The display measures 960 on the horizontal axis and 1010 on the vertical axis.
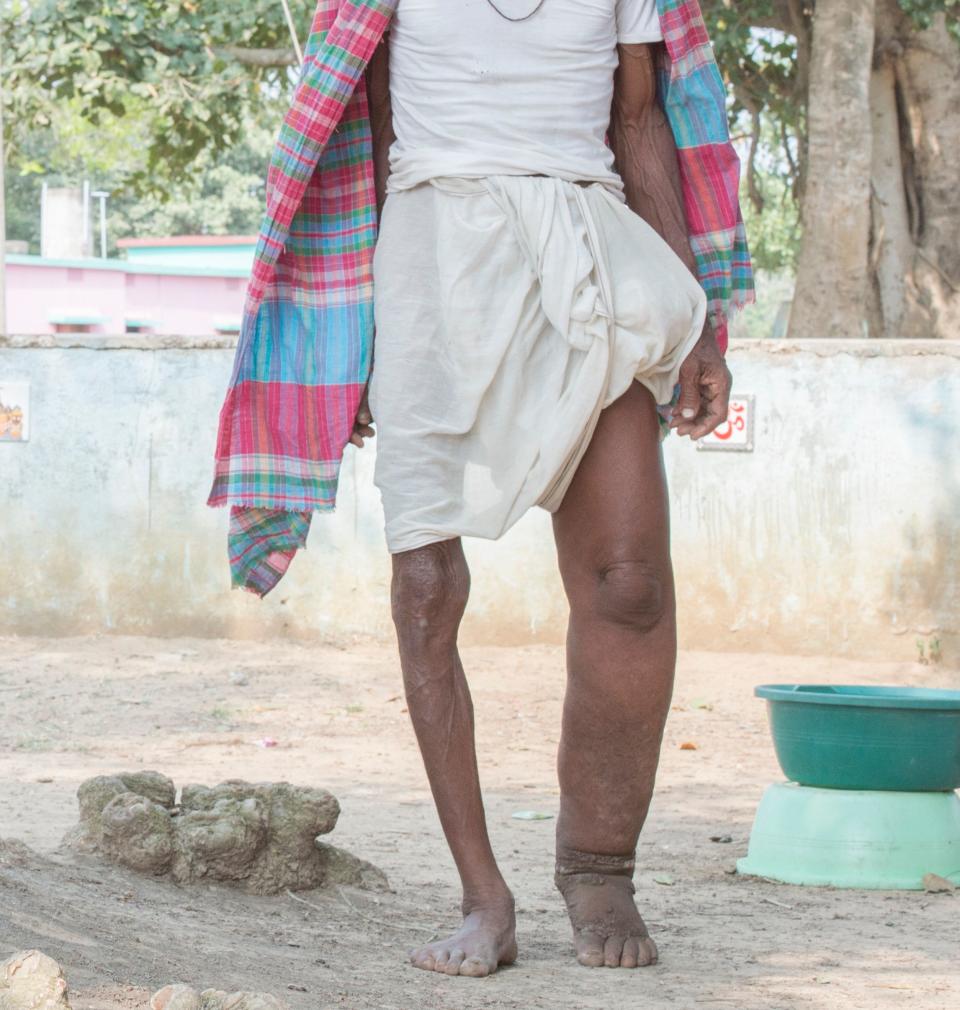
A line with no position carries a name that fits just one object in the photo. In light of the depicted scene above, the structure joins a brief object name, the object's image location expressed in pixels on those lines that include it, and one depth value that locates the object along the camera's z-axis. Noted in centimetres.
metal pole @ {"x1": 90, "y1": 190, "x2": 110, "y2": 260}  3946
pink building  2927
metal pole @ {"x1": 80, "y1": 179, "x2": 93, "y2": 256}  3738
